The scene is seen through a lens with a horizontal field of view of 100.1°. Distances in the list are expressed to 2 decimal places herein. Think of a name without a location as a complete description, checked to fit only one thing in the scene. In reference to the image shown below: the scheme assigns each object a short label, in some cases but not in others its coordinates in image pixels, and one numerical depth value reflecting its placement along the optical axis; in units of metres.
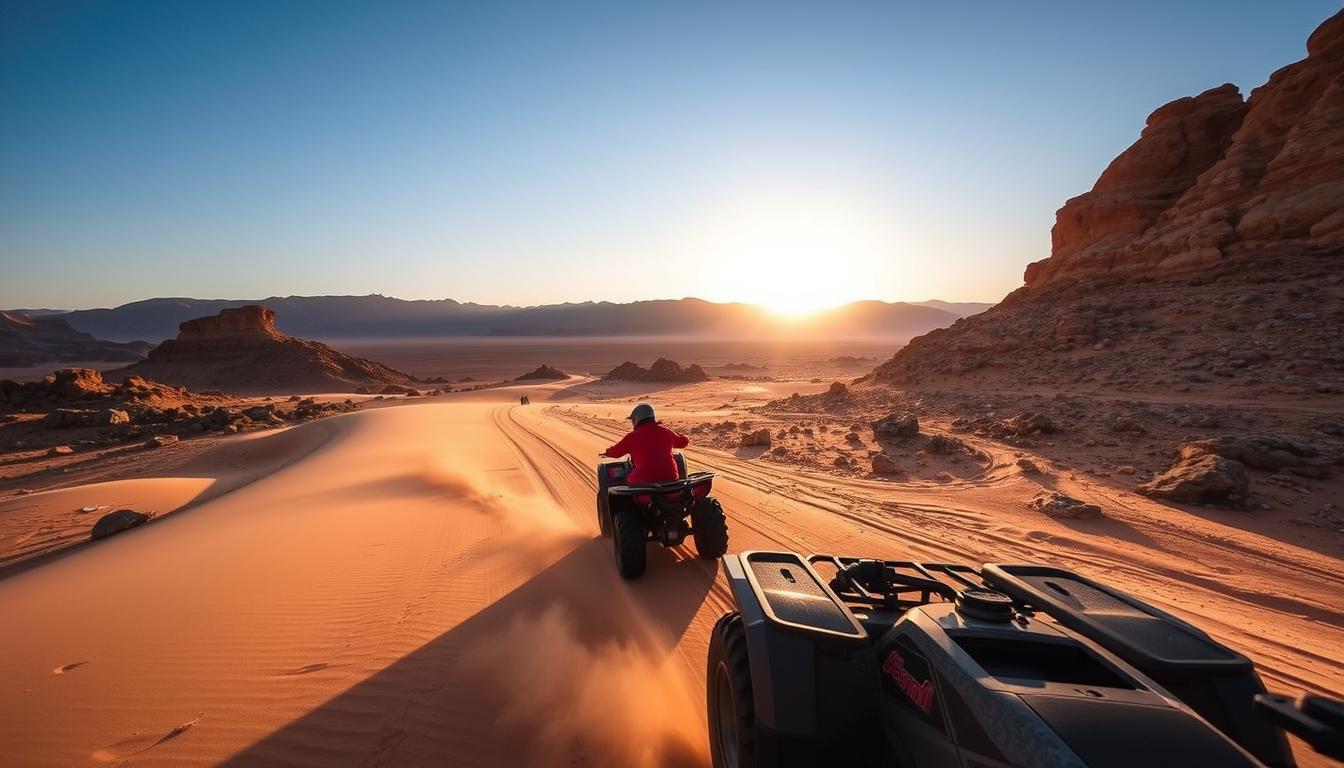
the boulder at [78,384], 28.16
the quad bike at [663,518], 5.30
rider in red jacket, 5.42
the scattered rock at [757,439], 13.58
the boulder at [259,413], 26.10
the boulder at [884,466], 10.07
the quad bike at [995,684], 1.49
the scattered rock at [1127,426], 10.32
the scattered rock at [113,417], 23.33
